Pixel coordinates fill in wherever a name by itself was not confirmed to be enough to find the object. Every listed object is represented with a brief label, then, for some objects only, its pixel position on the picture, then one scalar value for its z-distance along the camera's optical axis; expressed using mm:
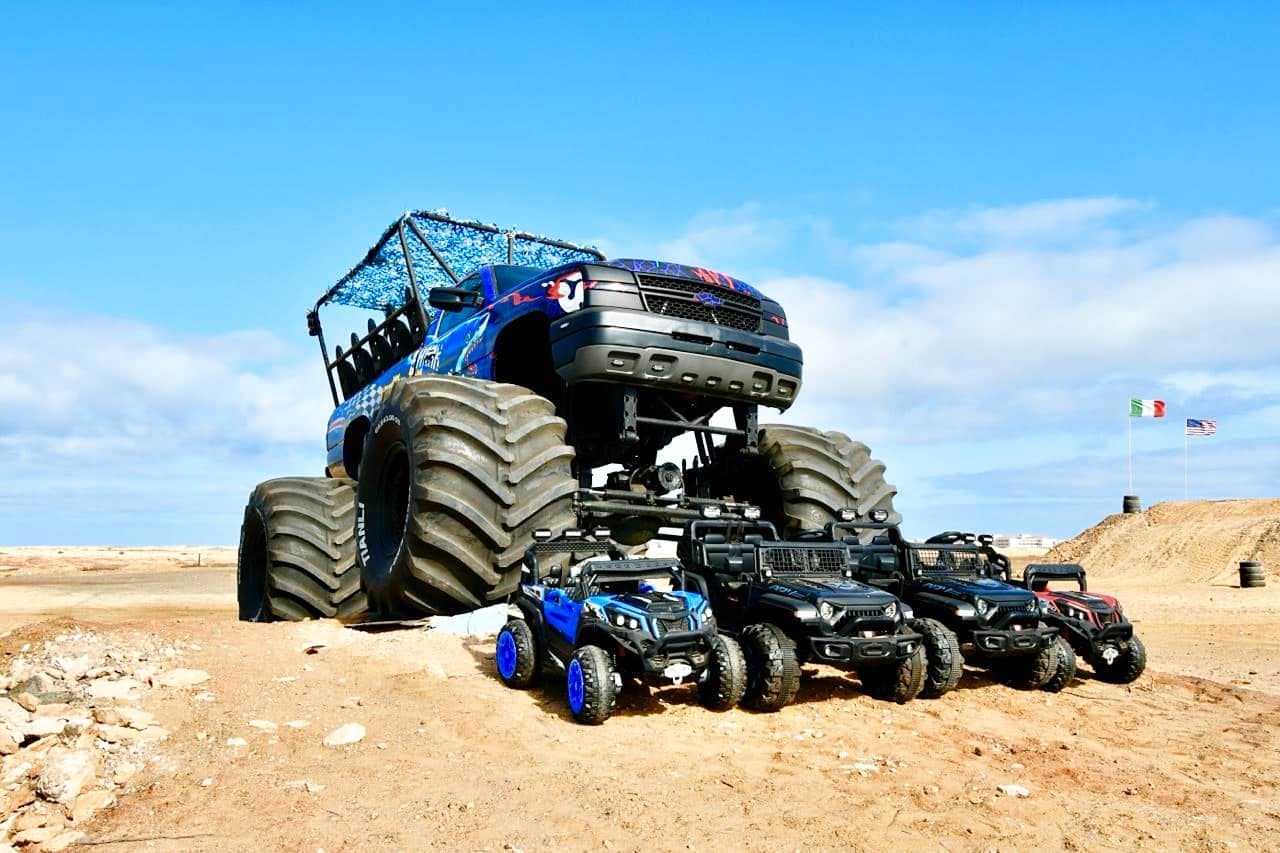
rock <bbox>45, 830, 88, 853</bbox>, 4191
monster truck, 7332
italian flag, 37000
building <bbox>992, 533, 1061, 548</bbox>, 53197
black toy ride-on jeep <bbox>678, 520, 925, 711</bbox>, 6402
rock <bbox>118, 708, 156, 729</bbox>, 5406
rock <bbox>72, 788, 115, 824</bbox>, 4473
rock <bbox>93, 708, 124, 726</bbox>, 5336
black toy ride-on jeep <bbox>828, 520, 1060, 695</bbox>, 7125
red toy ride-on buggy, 8273
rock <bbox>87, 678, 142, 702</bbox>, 5824
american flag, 35750
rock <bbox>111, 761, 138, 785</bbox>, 4832
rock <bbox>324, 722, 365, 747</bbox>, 5418
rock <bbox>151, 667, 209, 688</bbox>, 6207
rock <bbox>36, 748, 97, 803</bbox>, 4602
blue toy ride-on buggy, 6008
